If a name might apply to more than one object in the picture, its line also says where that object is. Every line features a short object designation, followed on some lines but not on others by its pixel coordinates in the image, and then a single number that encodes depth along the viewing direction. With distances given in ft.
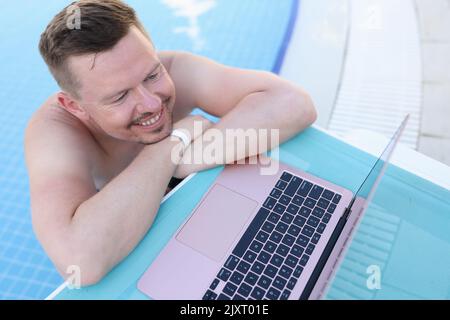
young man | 2.96
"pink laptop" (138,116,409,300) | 2.78
